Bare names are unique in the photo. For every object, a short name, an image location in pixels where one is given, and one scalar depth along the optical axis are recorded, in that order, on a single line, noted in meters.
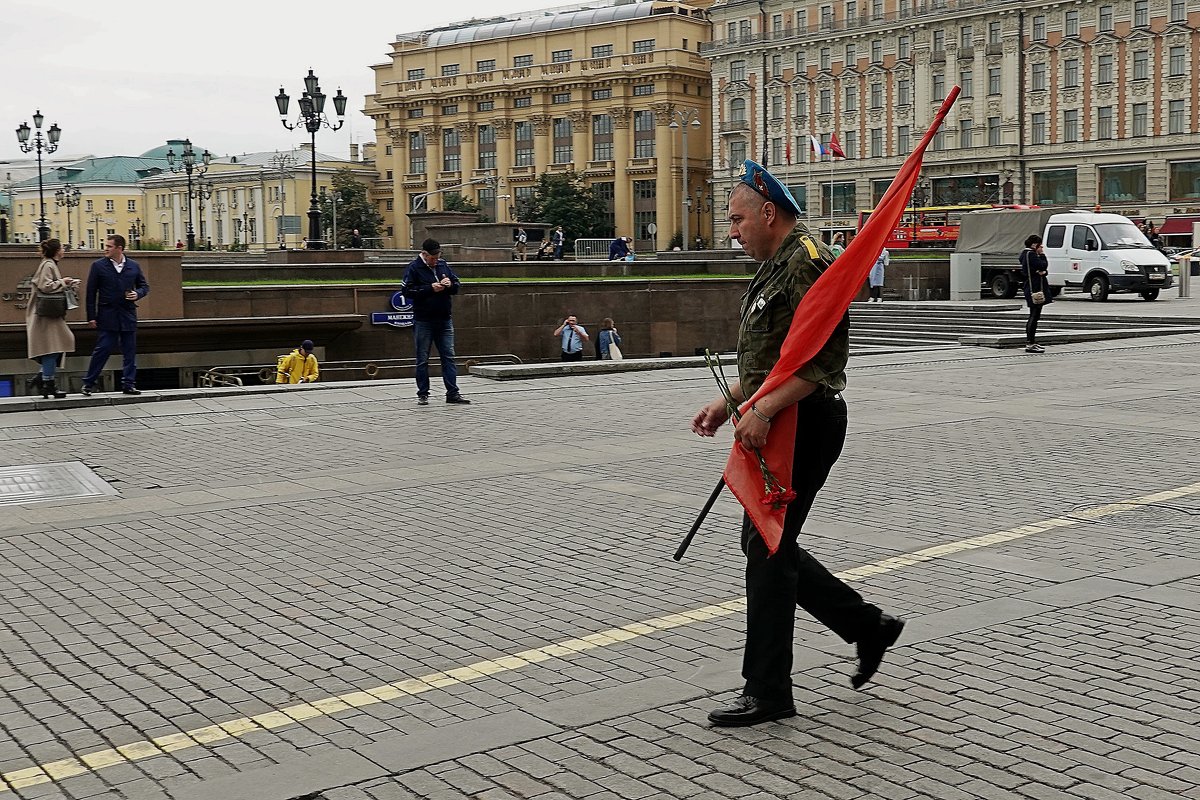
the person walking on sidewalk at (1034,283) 21.31
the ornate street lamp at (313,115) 37.25
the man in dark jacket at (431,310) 14.95
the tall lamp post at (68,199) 82.86
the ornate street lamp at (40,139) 52.56
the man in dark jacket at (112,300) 15.31
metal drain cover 9.23
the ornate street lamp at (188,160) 64.00
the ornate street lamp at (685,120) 100.91
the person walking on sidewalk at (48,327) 15.03
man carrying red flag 4.39
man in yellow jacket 20.83
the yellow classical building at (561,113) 113.81
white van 34.59
